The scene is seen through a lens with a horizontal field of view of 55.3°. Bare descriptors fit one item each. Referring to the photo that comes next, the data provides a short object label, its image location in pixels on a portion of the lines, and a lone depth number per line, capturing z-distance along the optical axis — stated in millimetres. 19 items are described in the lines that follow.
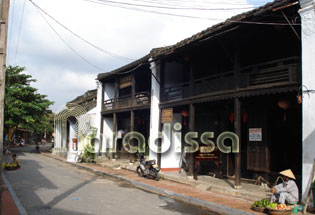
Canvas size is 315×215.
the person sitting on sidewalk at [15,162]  17484
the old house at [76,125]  24703
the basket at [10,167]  16777
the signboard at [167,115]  15352
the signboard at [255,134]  12133
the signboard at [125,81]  20173
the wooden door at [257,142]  11914
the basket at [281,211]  7723
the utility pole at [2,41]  5809
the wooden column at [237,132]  11016
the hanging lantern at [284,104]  11086
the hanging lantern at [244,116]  12500
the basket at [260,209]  8255
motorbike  14398
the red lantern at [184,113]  15680
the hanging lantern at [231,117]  13320
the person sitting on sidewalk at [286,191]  8383
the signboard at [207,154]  13195
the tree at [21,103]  29562
